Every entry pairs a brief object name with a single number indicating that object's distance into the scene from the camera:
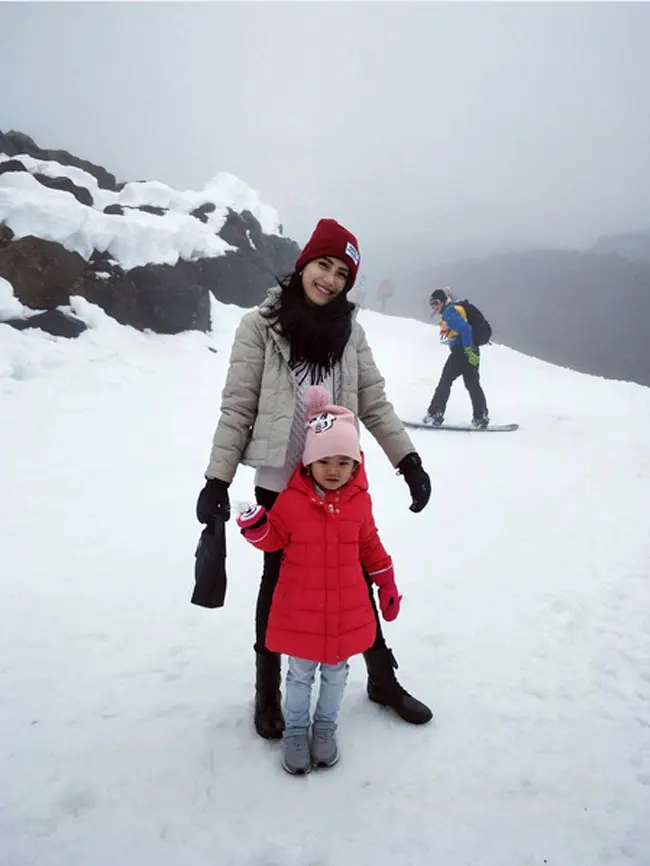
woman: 2.27
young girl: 2.12
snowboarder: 8.41
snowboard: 8.70
